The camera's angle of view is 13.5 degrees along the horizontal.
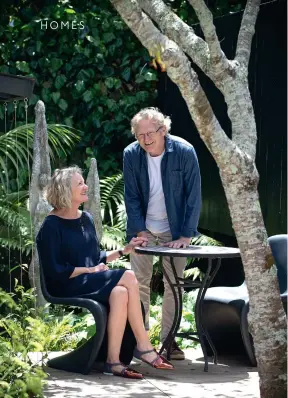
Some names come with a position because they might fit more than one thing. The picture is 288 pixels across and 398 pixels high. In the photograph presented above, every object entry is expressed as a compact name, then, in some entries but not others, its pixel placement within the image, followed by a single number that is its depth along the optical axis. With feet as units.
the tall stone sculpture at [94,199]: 32.67
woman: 24.55
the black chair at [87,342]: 24.38
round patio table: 25.28
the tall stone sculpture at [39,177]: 32.46
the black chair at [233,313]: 26.33
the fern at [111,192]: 38.91
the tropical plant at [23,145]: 36.62
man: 26.94
